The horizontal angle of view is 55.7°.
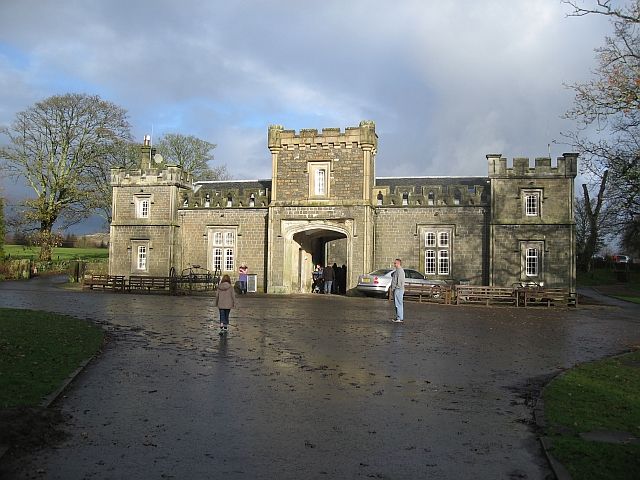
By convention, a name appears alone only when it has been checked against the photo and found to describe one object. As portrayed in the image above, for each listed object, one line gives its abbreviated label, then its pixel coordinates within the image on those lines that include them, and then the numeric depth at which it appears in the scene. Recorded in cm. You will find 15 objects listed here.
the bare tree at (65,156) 4219
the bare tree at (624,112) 1504
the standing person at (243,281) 3005
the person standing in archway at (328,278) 3069
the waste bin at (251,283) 3161
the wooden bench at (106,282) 2988
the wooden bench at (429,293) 2510
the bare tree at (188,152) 5412
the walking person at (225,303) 1440
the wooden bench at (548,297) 2488
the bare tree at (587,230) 5386
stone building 2914
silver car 2739
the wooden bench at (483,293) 2497
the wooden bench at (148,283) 2994
